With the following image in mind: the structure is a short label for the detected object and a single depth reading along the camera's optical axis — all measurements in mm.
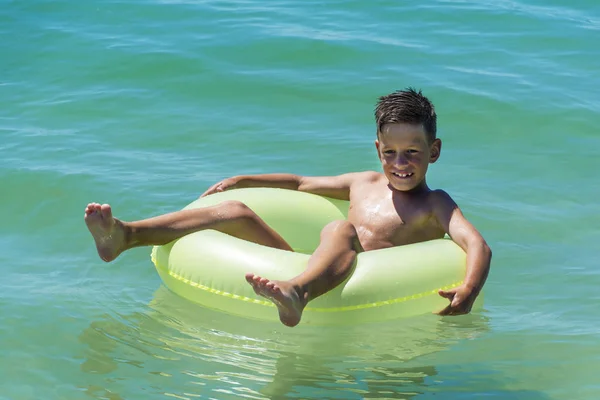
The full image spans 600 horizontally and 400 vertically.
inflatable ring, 8016
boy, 8117
